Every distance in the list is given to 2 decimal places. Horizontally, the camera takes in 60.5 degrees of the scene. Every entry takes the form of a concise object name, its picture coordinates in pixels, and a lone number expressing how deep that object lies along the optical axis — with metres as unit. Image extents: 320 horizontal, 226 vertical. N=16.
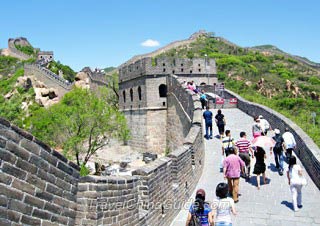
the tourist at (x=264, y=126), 9.62
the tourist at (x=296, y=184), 5.94
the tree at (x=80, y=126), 20.02
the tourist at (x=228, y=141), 7.71
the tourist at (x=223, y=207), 4.28
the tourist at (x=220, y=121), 10.61
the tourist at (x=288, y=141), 7.76
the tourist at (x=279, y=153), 7.80
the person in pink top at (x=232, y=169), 6.13
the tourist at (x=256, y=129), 8.53
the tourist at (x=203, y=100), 14.50
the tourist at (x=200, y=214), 4.01
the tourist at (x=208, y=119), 10.59
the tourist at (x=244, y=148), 7.17
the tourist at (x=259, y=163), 6.93
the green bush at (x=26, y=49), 64.49
